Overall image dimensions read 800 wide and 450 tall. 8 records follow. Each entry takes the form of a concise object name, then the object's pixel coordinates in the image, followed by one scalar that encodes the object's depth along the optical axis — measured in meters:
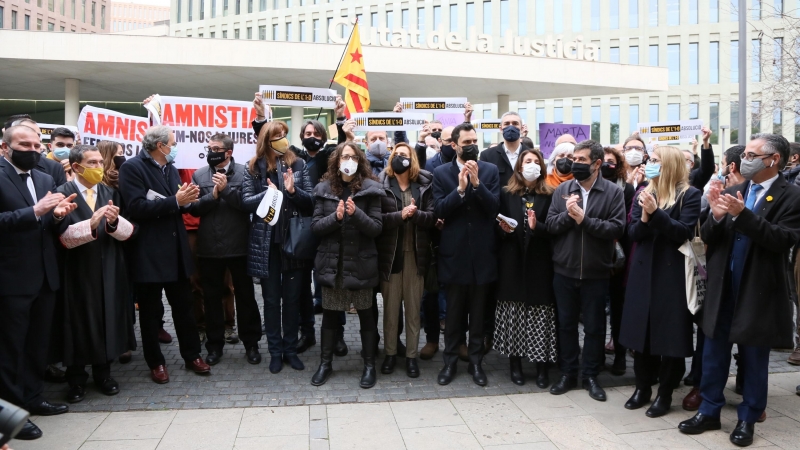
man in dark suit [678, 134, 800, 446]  4.52
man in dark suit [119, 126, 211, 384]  5.89
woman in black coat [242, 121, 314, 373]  6.26
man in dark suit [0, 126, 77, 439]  4.77
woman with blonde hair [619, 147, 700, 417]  5.16
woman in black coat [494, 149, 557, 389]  5.99
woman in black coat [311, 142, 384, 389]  5.80
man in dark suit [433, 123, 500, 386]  5.95
